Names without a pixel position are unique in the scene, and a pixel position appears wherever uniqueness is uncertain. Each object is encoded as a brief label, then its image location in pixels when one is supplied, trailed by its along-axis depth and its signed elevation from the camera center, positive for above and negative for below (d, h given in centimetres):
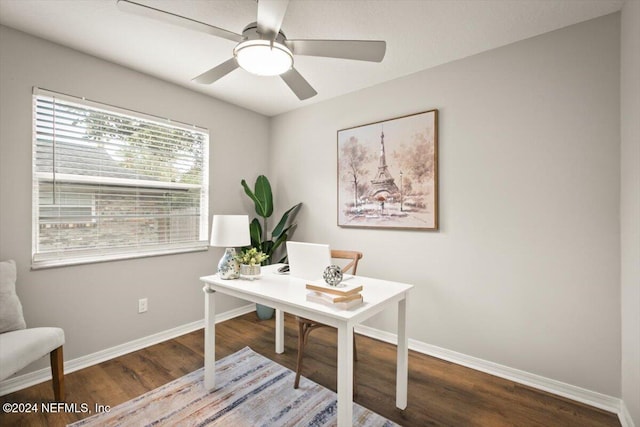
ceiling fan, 138 +93
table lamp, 198 -15
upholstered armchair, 163 -73
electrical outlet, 266 -84
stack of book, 146 -42
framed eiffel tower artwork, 254 +39
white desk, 136 -50
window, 218 +27
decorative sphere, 165 -35
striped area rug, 172 -122
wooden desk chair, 201 -83
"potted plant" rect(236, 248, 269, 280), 209 -36
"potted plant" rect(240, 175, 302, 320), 342 -11
